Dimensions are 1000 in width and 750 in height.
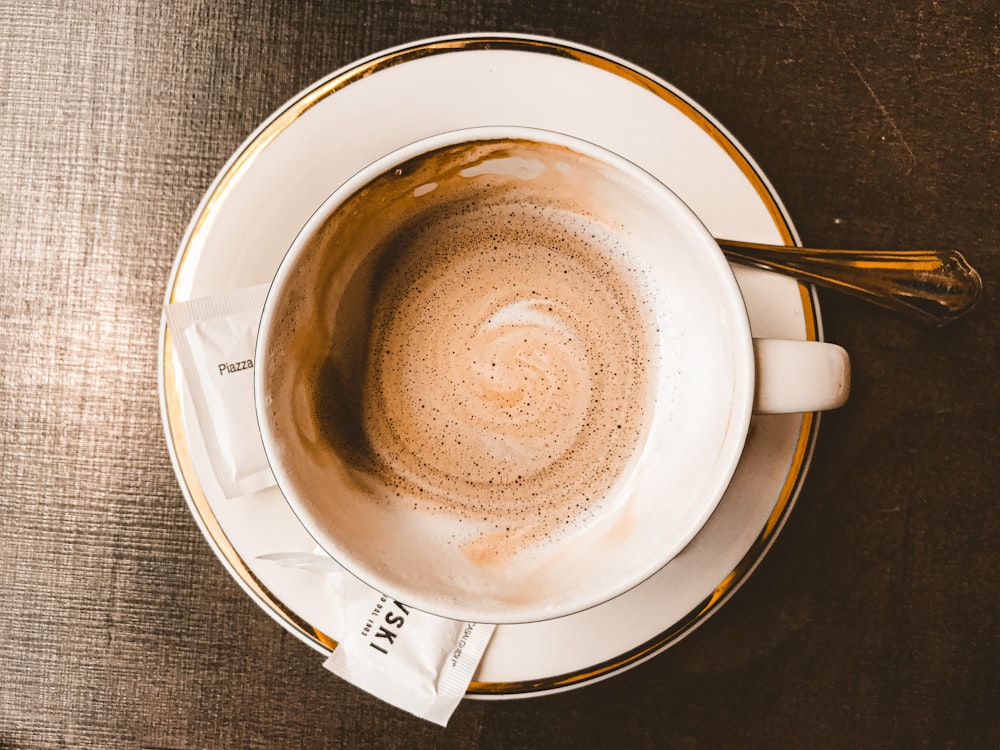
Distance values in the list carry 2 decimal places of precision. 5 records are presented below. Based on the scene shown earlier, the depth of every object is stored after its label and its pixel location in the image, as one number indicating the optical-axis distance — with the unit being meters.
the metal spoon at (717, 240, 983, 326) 0.24
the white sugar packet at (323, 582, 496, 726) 0.23
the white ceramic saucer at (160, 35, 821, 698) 0.22
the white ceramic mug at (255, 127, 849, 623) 0.22
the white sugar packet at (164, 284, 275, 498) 0.22
